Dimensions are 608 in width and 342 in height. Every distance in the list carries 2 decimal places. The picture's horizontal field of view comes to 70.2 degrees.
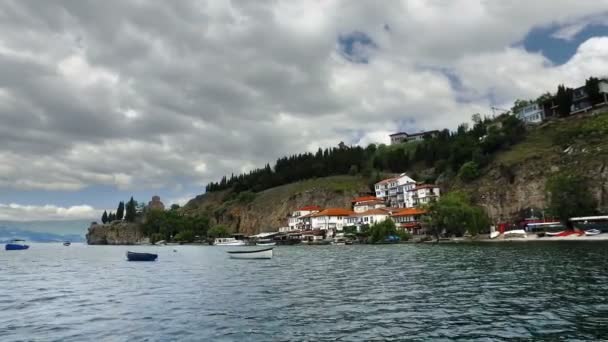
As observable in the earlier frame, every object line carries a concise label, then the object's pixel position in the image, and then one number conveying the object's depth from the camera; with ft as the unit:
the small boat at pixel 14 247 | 593.01
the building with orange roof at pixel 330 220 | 634.43
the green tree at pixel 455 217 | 396.98
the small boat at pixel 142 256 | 291.99
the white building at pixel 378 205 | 652.07
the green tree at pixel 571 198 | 379.96
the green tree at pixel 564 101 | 586.04
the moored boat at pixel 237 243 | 625.00
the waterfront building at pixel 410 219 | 515.09
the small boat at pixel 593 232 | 327.06
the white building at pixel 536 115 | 630.99
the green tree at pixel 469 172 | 541.75
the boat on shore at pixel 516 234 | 372.99
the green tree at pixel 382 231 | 463.83
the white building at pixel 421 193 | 594.12
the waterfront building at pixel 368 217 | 579.23
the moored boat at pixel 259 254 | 272.51
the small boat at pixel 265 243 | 595.72
